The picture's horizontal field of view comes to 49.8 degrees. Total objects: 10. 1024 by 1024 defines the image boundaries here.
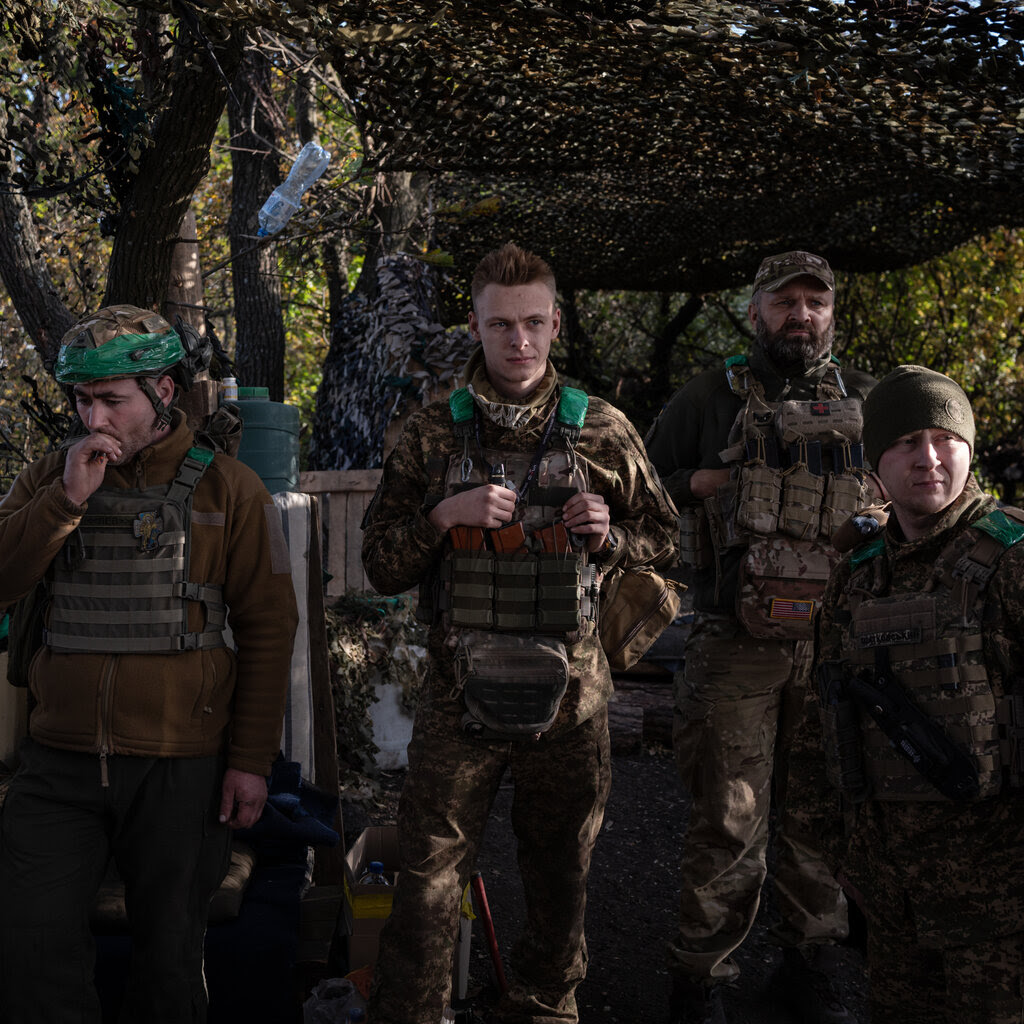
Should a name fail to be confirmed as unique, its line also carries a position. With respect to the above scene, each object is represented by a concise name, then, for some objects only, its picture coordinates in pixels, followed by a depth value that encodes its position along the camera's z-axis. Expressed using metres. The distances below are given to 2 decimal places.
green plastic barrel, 4.88
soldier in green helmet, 2.90
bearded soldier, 3.96
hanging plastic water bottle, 5.73
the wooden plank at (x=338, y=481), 8.36
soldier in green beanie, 2.61
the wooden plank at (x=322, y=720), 4.52
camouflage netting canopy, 4.38
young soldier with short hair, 3.19
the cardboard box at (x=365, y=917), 3.87
